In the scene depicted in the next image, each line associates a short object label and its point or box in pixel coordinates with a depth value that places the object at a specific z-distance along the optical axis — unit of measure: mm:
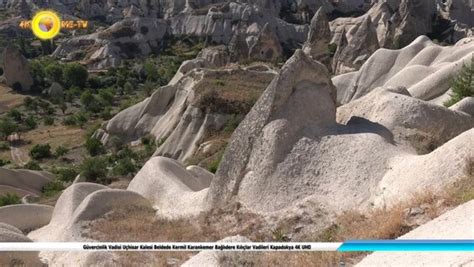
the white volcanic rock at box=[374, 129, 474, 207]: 8305
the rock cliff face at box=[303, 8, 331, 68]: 50594
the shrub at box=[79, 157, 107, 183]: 26984
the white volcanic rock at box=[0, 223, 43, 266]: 10273
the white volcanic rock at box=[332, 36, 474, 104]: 22531
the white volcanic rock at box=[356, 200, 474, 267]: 4574
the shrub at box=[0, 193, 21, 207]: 20984
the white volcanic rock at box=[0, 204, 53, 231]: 15375
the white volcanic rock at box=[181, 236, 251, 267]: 6383
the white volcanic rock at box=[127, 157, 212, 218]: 13266
